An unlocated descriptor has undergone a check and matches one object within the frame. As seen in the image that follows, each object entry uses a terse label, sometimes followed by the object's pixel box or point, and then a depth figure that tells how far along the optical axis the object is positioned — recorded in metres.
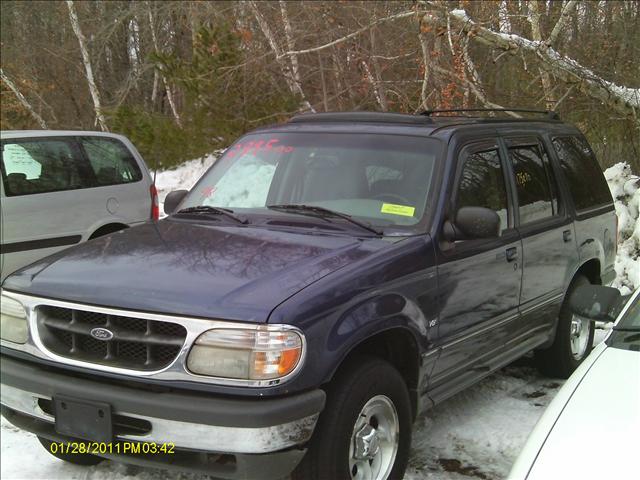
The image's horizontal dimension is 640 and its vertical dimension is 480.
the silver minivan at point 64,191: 6.54
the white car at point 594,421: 2.00
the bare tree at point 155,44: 17.45
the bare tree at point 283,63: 13.69
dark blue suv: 2.61
